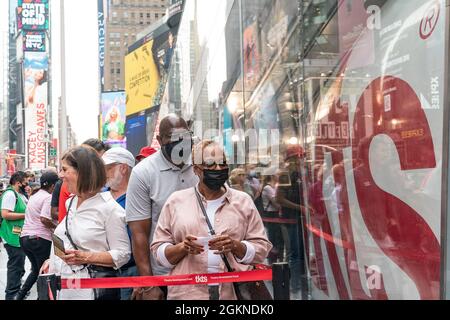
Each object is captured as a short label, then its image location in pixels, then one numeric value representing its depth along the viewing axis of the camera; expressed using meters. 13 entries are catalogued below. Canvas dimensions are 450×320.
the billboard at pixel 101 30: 65.22
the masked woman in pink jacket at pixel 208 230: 2.88
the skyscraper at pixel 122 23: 51.50
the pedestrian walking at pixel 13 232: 6.46
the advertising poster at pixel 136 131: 32.88
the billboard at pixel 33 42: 47.31
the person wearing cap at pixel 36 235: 6.09
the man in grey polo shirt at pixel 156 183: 3.20
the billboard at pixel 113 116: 51.12
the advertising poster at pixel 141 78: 31.05
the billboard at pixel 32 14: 48.62
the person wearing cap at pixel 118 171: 3.81
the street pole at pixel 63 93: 14.74
